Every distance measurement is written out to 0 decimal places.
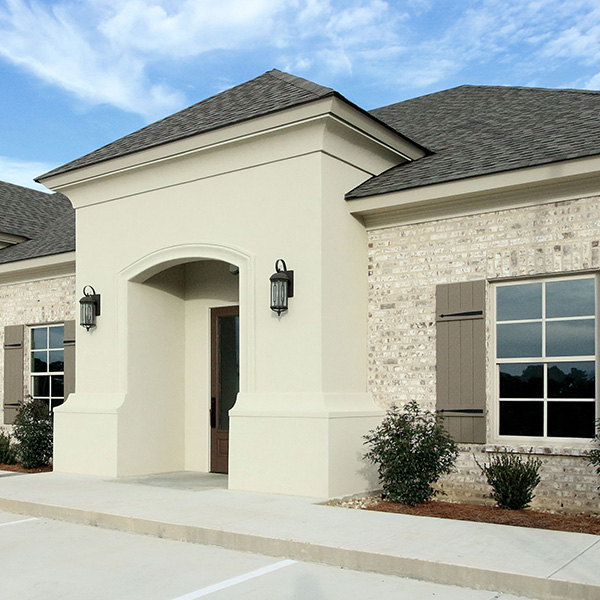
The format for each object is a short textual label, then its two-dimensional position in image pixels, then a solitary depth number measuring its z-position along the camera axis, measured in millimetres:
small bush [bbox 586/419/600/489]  7977
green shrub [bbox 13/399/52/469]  13086
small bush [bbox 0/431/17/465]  13891
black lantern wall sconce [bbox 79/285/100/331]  12047
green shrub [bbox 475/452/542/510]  8521
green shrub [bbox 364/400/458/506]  8734
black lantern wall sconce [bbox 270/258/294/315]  9711
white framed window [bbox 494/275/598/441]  8805
